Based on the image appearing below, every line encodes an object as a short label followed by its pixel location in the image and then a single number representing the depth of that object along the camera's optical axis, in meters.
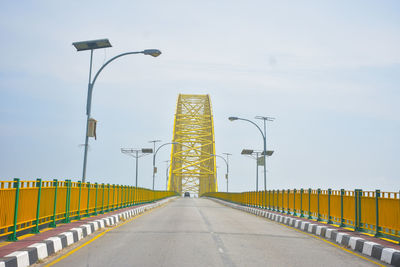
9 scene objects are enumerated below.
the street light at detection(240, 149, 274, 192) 44.06
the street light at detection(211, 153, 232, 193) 72.19
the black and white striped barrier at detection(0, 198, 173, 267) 7.09
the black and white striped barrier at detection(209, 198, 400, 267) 8.81
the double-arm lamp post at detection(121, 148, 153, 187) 56.81
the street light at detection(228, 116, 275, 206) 33.24
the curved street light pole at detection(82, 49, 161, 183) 18.30
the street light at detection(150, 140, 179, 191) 52.16
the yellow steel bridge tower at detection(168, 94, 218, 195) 109.44
